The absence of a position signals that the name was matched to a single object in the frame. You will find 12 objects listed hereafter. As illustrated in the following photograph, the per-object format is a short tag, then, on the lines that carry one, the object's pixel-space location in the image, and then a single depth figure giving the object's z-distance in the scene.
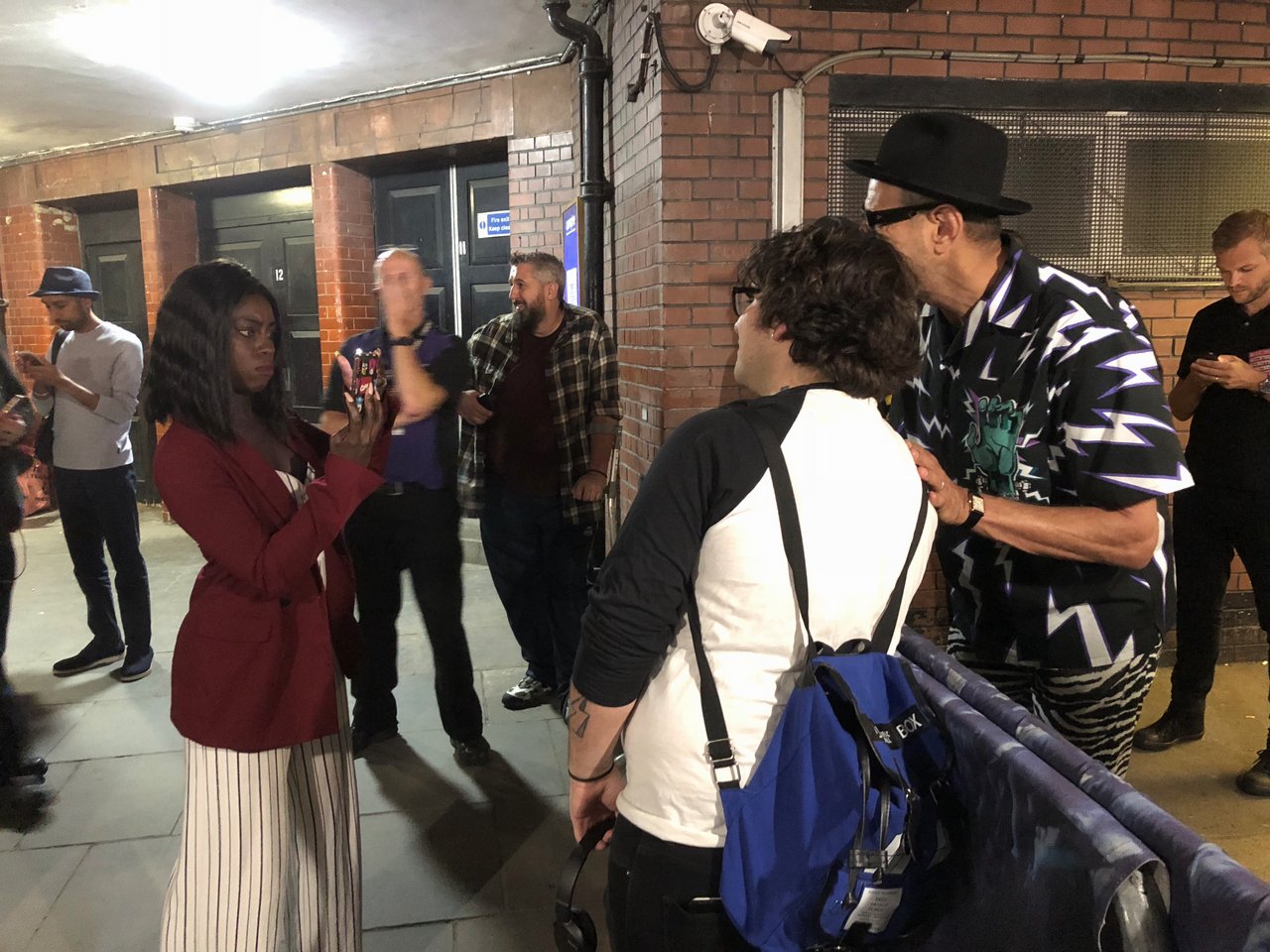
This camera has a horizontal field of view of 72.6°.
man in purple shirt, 3.21
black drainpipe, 4.68
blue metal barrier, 0.95
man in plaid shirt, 3.88
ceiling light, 4.69
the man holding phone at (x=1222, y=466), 3.15
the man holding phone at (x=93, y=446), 4.29
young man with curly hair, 1.24
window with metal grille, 3.87
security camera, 3.44
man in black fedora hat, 1.65
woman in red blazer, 1.78
